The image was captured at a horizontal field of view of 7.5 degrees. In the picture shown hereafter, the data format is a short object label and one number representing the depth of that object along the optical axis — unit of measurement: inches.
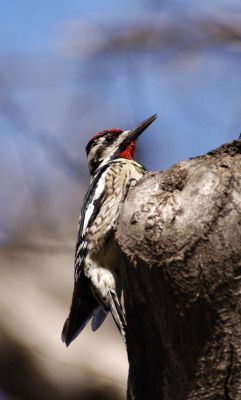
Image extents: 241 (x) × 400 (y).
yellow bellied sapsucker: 333.4
